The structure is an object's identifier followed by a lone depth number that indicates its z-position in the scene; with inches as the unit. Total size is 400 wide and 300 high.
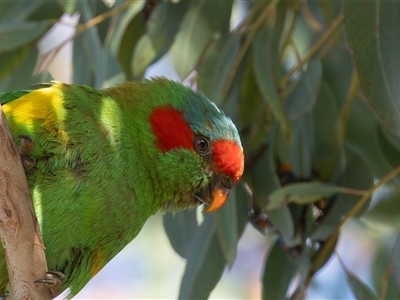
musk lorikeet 185.3
